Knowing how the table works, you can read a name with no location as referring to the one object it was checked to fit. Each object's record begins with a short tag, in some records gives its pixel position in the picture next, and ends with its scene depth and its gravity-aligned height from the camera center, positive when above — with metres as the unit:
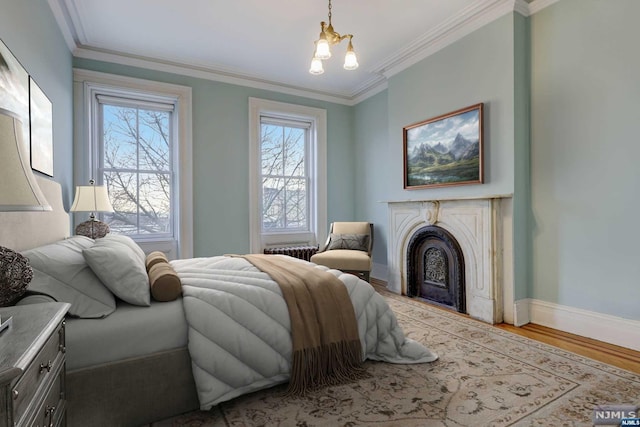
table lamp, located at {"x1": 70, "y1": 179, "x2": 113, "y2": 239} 3.08 +0.11
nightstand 0.71 -0.40
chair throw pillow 4.40 -0.40
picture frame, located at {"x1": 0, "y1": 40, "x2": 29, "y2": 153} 1.72 +0.77
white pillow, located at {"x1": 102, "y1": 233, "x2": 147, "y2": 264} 2.19 -0.18
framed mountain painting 3.29 +0.70
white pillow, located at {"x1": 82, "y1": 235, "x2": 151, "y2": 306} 1.62 -0.29
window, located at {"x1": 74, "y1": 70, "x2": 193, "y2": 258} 3.93 +0.73
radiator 4.59 -0.54
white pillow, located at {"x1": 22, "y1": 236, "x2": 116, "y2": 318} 1.45 -0.31
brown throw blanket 1.82 -0.70
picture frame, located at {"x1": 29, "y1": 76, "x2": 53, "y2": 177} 2.20 +0.65
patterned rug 1.60 -1.02
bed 1.44 -0.64
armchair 4.02 -0.49
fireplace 3.04 -0.33
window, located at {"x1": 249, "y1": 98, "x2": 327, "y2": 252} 4.66 +0.62
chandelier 2.47 +1.29
